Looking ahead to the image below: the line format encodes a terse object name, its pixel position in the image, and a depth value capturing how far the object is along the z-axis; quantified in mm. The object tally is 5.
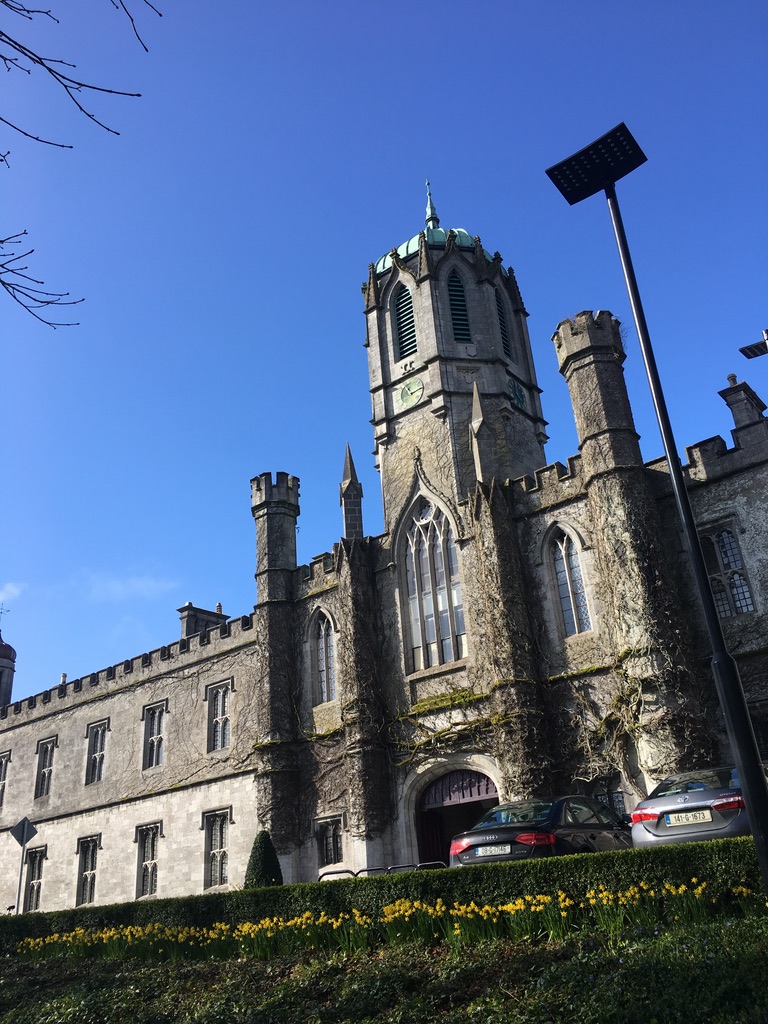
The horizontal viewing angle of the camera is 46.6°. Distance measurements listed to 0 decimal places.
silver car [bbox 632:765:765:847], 10719
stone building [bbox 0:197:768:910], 18766
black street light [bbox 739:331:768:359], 21078
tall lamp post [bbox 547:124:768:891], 7051
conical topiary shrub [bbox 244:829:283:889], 21219
